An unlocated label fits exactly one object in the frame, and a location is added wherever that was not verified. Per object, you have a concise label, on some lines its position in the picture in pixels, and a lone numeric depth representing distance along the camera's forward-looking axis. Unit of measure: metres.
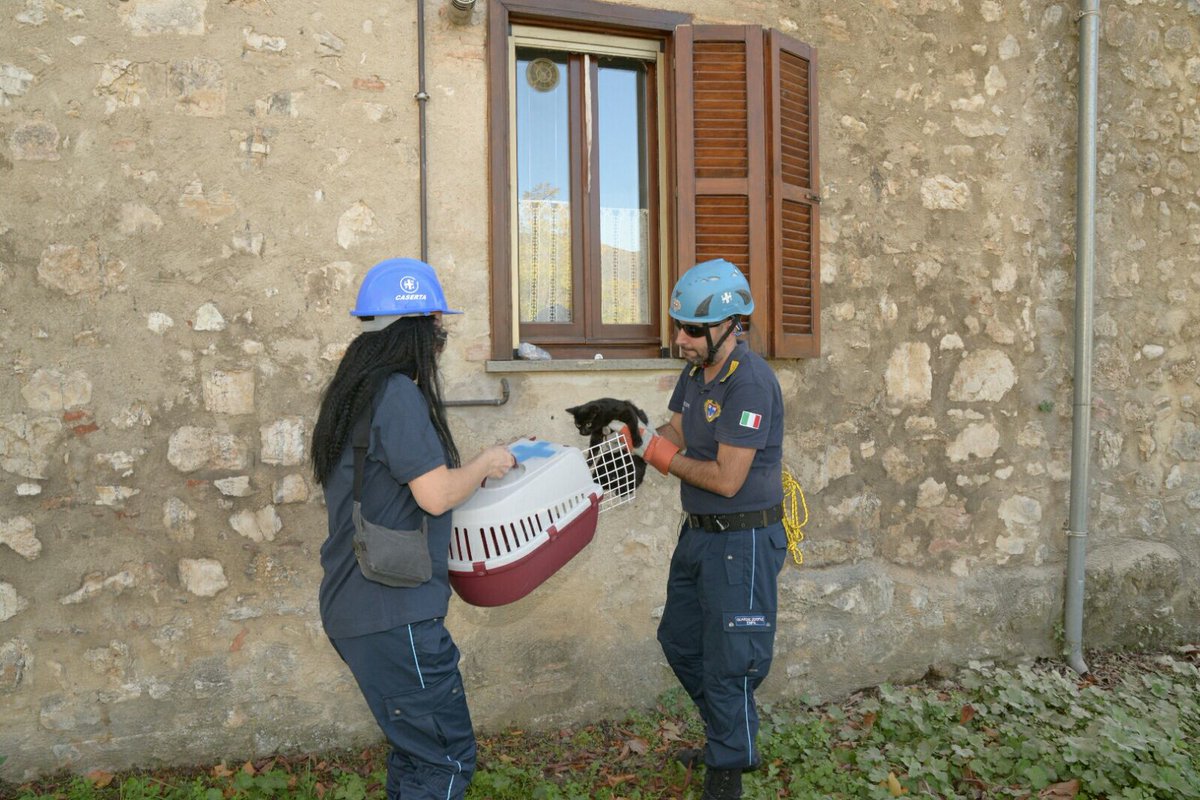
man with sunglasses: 3.30
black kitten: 3.38
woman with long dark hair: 2.52
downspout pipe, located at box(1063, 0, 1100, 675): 5.20
